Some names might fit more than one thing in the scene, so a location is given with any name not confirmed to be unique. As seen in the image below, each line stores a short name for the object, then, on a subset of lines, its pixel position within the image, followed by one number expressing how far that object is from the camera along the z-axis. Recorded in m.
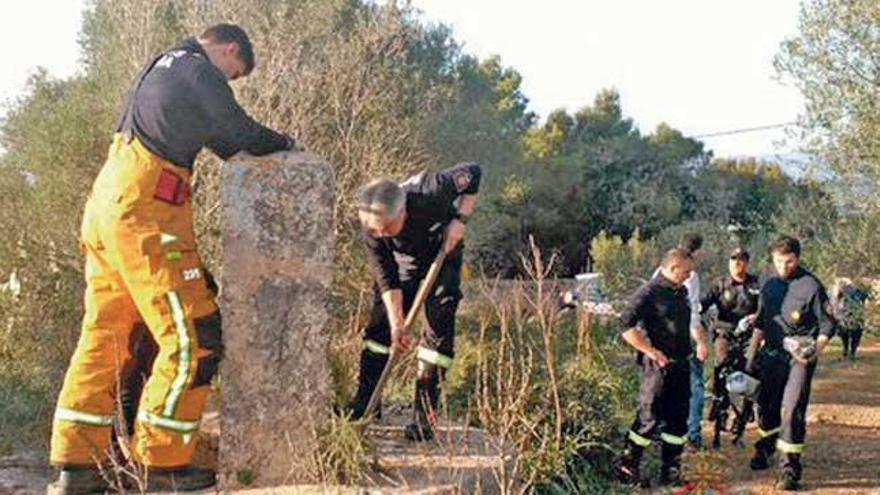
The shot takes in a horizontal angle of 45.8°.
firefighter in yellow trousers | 4.32
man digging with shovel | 5.44
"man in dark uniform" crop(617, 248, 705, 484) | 6.68
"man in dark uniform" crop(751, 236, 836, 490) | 6.86
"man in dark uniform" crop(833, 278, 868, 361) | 10.88
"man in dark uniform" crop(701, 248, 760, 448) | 8.23
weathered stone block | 4.59
